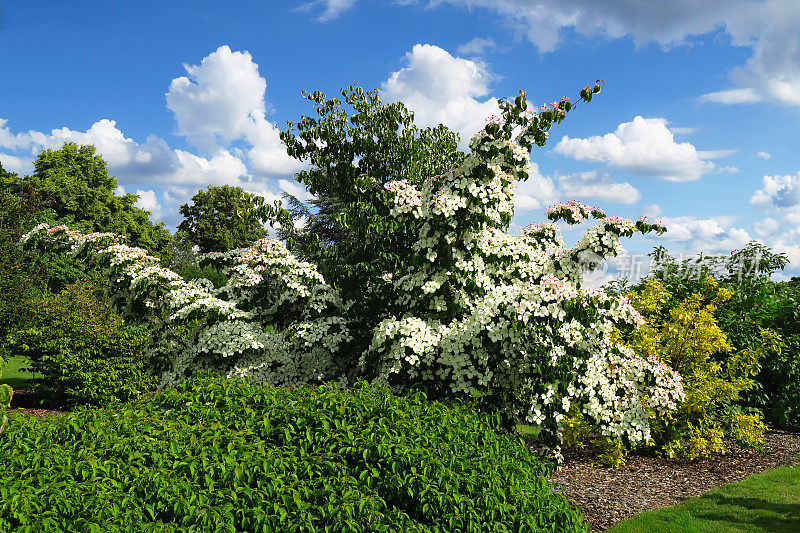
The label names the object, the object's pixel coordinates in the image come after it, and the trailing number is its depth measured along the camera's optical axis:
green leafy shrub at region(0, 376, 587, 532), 3.38
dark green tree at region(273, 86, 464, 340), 7.31
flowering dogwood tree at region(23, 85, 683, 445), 6.06
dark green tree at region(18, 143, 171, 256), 29.56
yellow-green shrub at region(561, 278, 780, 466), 8.62
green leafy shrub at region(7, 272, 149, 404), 11.35
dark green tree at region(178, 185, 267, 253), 37.81
